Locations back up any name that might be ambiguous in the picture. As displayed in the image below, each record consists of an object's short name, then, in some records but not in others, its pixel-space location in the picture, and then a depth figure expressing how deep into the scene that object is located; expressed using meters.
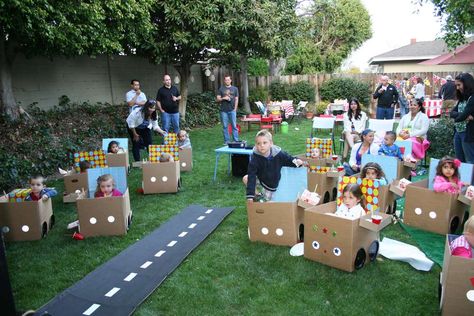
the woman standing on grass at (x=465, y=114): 5.39
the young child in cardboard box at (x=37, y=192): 4.81
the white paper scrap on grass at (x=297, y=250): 4.04
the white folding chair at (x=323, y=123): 9.01
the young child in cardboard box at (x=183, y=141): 7.79
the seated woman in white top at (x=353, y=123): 7.97
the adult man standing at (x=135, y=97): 8.38
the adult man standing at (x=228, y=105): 9.77
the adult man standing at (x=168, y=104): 9.33
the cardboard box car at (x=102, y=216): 4.60
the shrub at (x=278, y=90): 18.44
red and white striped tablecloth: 12.95
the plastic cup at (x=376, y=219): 3.53
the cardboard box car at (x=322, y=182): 5.31
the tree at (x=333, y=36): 27.86
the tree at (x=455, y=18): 7.29
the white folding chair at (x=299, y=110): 15.45
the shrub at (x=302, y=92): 18.08
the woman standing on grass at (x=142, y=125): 7.68
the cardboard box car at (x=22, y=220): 4.58
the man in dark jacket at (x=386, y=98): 9.12
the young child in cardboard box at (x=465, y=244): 2.83
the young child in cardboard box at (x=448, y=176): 4.44
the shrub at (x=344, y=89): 17.30
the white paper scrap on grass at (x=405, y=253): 3.77
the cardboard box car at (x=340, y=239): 3.58
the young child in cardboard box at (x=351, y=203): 3.95
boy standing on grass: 4.43
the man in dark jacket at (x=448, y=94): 13.34
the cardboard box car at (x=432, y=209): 4.46
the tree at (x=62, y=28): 6.23
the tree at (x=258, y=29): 11.62
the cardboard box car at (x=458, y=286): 2.74
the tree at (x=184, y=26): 10.96
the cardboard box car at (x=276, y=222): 4.17
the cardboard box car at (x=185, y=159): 7.71
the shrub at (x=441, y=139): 7.91
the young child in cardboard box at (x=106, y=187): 4.79
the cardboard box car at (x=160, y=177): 6.27
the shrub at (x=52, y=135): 7.26
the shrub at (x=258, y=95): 18.08
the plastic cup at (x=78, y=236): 4.64
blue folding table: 6.52
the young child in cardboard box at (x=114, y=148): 7.20
